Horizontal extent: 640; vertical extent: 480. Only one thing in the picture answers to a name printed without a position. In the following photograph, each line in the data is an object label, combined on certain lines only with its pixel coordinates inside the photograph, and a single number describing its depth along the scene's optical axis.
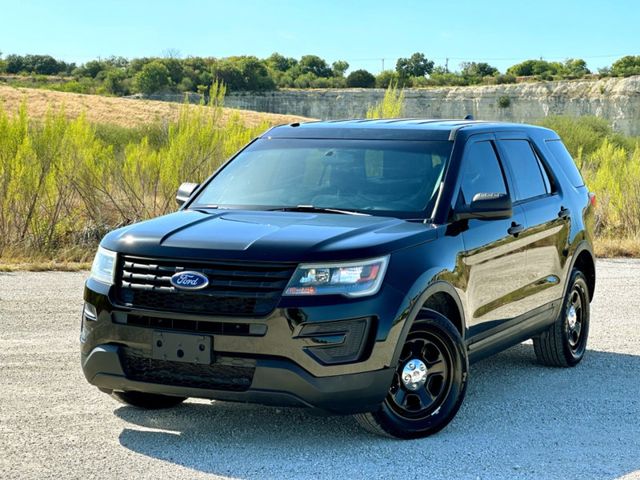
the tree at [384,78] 150.62
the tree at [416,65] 171.12
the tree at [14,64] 125.69
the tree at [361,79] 151.25
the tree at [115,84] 111.56
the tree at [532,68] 159.12
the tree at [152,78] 113.06
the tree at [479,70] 163.45
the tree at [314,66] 175.12
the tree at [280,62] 172.62
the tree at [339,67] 177.12
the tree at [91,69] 127.62
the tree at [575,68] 135.38
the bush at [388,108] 19.41
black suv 5.18
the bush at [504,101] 131.12
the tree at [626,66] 133.12
